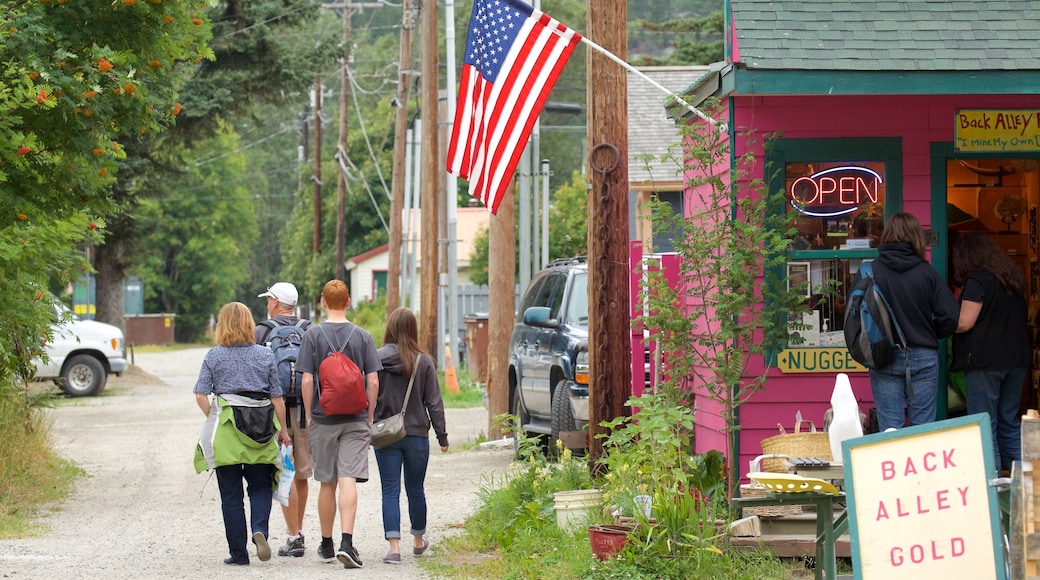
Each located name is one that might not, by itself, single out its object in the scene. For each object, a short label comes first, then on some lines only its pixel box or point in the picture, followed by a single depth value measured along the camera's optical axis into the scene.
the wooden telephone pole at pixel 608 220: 18.89
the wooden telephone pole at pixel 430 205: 50.00
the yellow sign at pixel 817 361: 17.95
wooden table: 12.97
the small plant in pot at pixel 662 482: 15.53
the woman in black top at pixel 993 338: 16.83
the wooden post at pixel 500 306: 32.56
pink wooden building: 17.53
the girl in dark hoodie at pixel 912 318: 16.14
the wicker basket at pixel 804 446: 16.19
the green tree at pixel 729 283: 16.70
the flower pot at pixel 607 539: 15.73
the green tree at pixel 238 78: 54.97
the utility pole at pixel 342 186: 87.44
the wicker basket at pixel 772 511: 16.14
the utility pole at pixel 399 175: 62.72
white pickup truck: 54.19
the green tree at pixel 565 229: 71.69
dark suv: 25.64
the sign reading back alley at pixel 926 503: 11.33
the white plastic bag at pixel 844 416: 15.29
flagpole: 17.13
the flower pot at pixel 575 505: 17.87
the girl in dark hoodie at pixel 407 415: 18.58
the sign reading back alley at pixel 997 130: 17.75
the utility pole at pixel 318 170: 99.59
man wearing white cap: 19.41
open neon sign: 17.84
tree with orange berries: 21.27
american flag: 18.31
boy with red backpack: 18.08
